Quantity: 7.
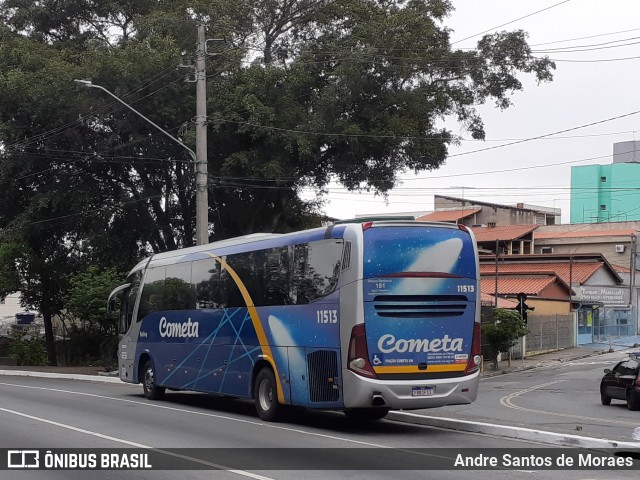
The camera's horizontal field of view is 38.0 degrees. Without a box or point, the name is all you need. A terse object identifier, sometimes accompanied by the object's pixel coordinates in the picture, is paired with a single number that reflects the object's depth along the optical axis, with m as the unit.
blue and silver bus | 15.57
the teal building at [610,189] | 95.00
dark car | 25.45
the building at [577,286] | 60.25
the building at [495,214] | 89.00
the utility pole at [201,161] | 28.34
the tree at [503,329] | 41.84
